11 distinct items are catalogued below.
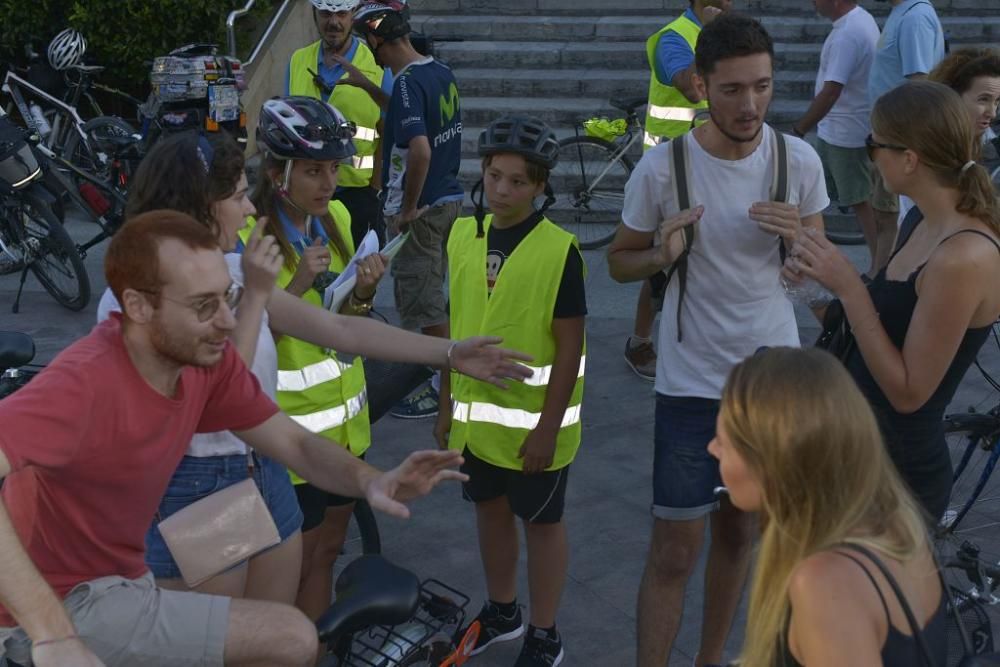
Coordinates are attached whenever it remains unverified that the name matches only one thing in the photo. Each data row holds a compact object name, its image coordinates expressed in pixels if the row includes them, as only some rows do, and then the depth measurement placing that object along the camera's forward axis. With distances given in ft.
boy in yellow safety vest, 14.69
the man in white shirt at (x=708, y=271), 13.91
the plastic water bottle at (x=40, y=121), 37.63
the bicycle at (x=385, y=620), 10.13
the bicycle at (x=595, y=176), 35.35
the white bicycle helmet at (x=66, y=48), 38.14
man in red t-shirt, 9.47
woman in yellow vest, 14.06
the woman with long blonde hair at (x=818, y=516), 7.82
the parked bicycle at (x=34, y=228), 29.14
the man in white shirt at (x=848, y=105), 28.68
